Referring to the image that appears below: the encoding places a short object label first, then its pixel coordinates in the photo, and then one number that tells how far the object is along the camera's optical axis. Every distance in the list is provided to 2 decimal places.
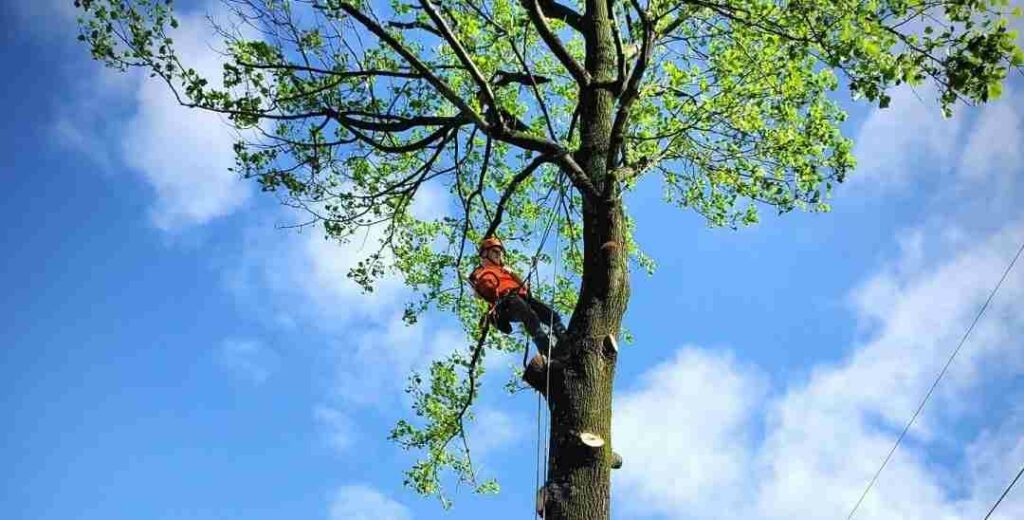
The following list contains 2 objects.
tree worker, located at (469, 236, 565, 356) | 5.77
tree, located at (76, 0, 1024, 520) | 4.97
